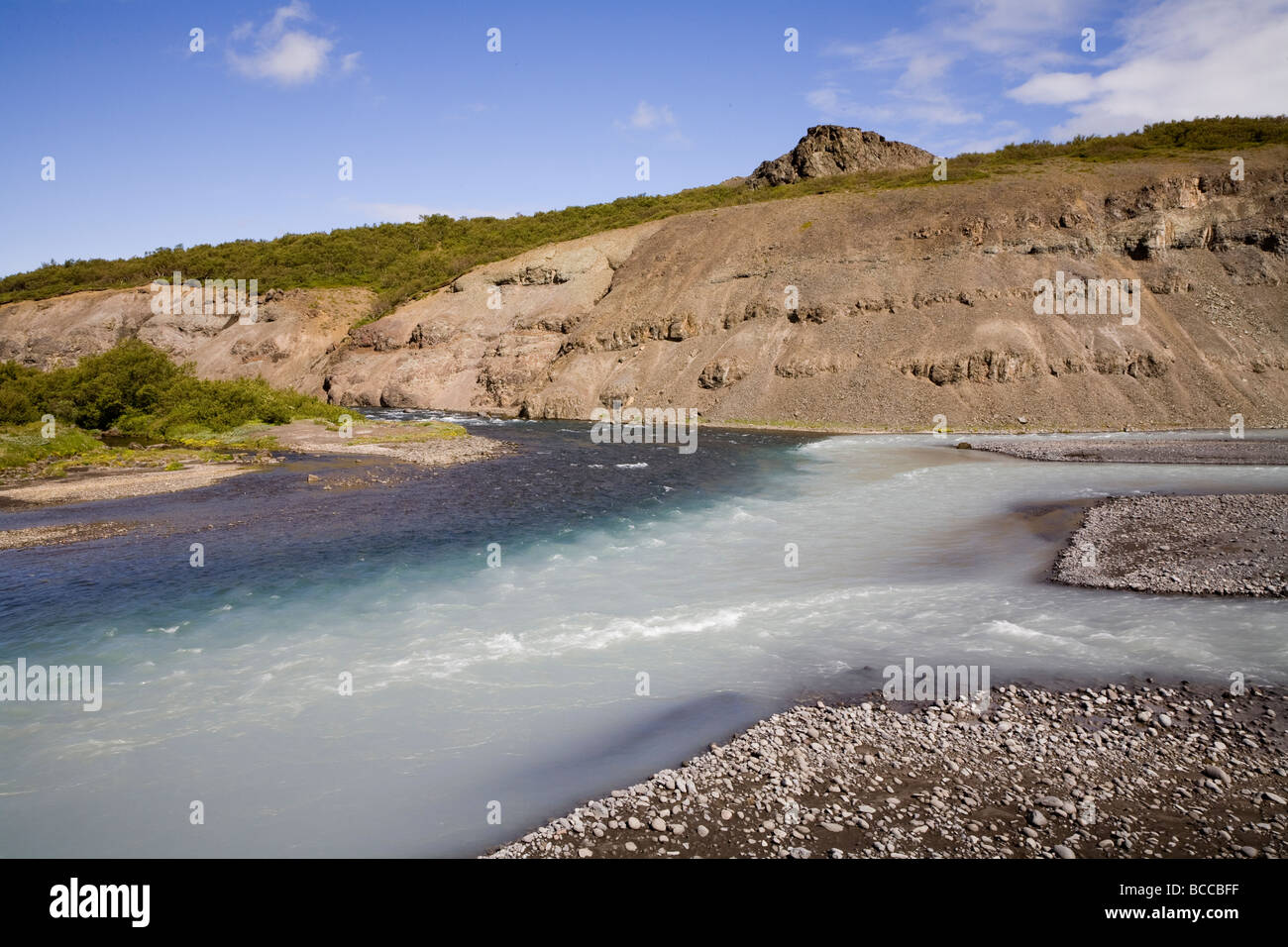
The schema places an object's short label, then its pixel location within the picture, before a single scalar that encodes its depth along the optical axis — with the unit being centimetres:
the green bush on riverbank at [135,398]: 4106
